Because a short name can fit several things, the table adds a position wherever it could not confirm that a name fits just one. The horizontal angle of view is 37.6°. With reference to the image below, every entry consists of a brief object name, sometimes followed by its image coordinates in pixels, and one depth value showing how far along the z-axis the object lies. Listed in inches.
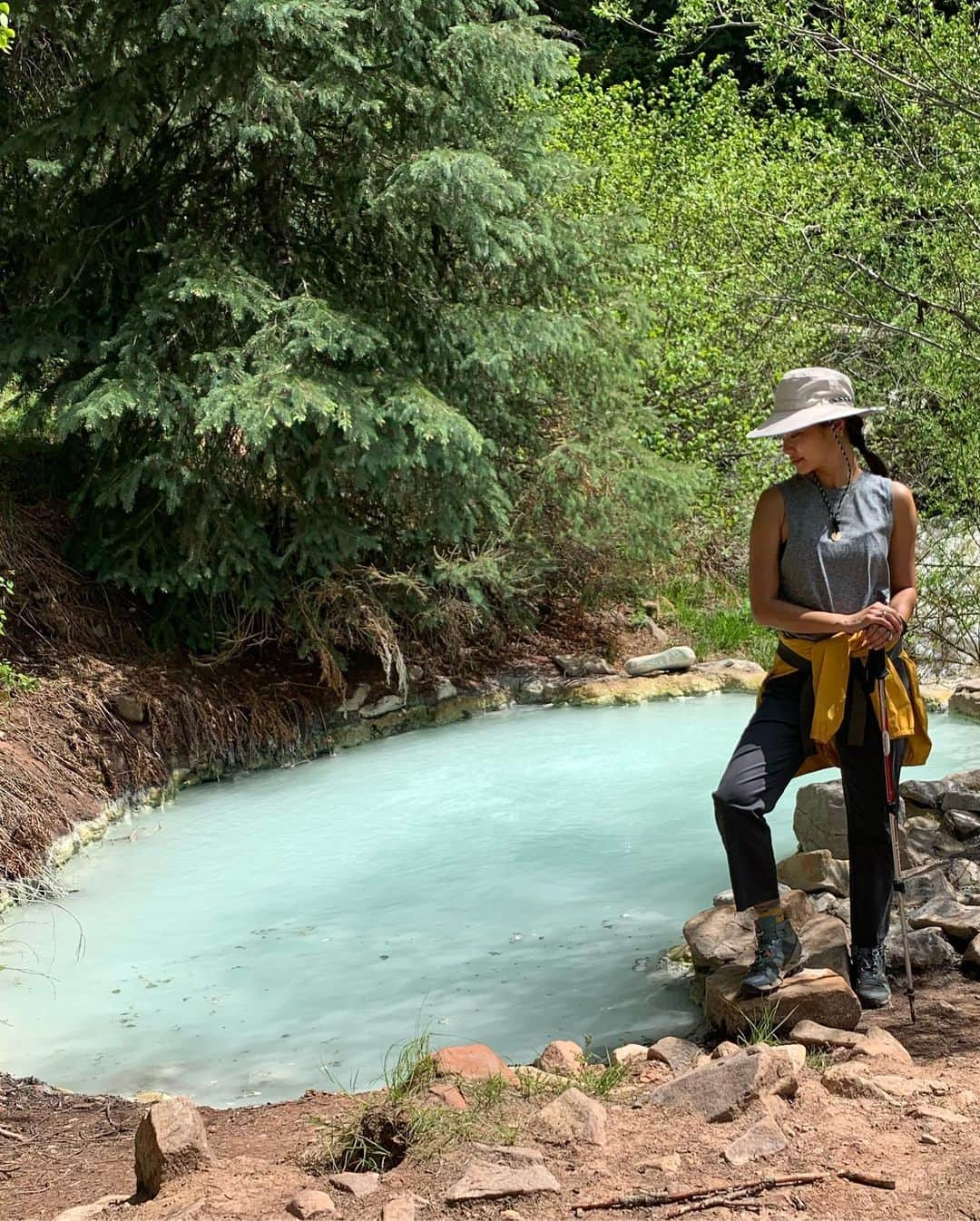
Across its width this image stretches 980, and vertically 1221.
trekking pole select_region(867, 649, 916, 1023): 161.2
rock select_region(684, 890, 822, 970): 197.8
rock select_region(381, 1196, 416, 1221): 114.3
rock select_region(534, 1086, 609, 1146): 129.2
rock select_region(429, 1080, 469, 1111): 139.0
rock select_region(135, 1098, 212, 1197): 129.7
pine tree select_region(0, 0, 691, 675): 356.8
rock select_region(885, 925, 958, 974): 191.2
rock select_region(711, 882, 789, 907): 233.6
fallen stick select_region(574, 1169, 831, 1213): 114.7
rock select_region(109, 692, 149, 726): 354.6
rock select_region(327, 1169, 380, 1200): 120.7
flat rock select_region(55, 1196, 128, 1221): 128.0
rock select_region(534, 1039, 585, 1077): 166.2
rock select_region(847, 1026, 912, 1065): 149.3
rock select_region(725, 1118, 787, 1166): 120.4
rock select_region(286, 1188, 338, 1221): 117.0
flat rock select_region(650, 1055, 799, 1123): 131.5
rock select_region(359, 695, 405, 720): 404.8
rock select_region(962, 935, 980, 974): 188.4
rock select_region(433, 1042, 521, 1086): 150.3
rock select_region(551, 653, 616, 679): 442.9
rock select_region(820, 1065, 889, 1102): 131.4
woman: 160.4
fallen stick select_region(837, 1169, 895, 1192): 113.0
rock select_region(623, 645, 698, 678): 436.8
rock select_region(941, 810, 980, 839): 255.1
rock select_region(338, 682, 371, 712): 402.3
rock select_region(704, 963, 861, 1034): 161.5
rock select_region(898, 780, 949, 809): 269.7
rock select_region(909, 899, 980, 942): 196.5
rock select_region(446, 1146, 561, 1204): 117.6
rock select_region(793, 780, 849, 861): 266.1
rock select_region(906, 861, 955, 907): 219.9
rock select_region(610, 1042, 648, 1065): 172.4
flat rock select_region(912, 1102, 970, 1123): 124.3
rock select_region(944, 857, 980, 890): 223.9
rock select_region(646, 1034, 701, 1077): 166.7
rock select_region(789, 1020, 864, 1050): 152.6
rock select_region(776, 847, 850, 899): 231.0
